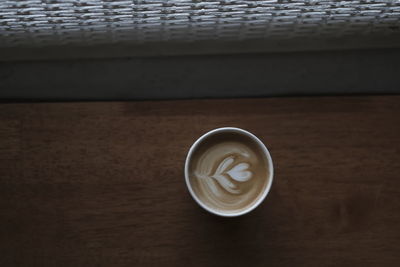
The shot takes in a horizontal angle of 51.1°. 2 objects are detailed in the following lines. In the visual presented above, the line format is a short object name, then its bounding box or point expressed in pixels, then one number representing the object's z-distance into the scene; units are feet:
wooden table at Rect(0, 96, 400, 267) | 2.52
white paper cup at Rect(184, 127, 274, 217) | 2.34
